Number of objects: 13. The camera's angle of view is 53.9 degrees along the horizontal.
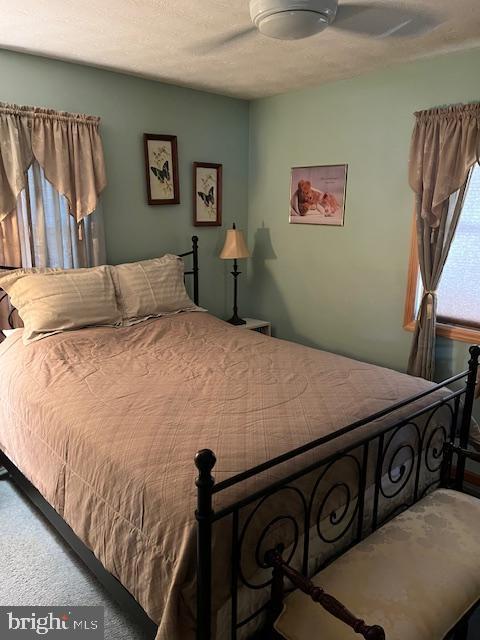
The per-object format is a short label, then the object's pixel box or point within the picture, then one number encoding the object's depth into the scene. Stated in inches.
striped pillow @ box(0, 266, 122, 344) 103.6
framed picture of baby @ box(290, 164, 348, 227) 135.3
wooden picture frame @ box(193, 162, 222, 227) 147.2
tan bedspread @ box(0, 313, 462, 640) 54.0
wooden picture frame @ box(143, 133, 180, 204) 134.3
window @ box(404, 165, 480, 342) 109.8
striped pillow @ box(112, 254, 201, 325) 119.2
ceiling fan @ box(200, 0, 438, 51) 72.2
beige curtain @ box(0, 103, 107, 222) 108.5
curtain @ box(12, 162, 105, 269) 114.0
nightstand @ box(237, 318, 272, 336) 153.1
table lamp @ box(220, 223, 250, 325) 146.9
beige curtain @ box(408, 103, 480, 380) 105.3
